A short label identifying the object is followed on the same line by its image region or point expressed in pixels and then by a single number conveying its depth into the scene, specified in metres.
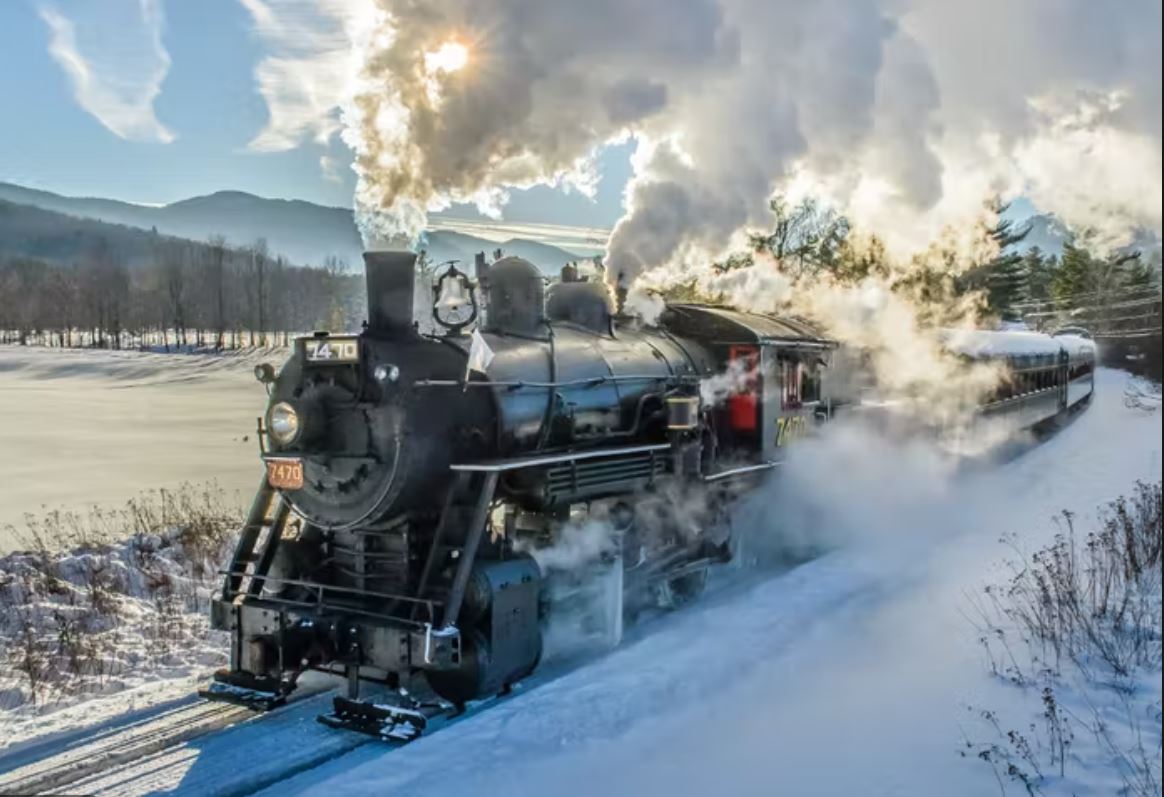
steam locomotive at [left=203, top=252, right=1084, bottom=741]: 6.59
